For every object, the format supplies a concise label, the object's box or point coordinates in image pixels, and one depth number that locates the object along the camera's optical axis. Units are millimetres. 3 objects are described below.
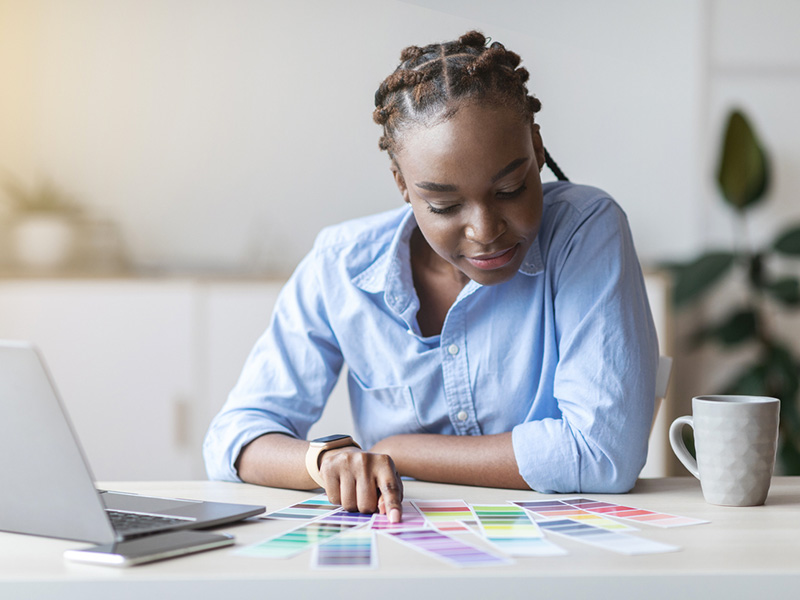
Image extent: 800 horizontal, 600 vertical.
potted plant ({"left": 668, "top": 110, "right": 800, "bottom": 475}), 2826
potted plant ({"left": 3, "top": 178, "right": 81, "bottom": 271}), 2875
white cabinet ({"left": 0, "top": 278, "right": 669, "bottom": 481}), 2670
